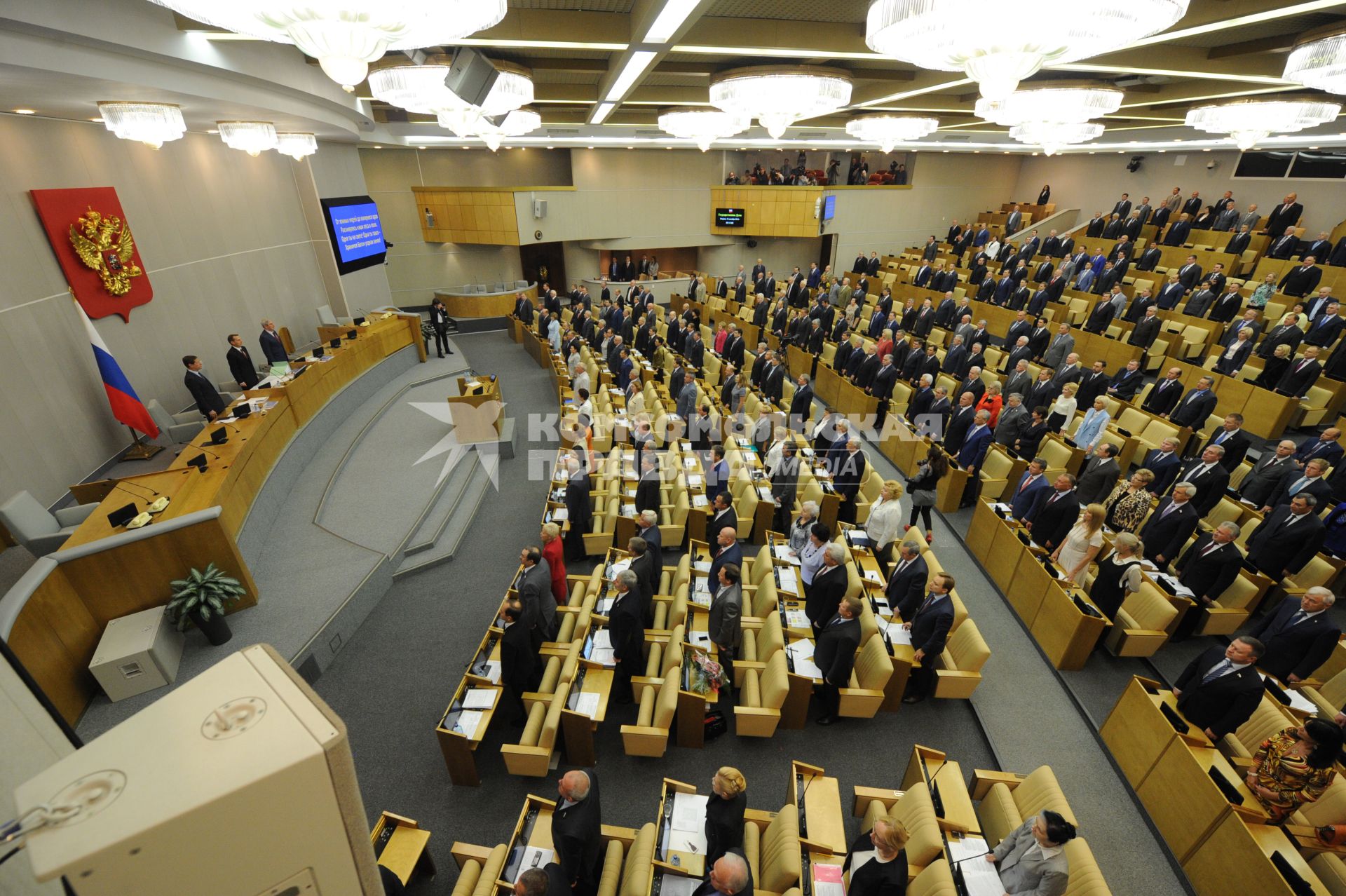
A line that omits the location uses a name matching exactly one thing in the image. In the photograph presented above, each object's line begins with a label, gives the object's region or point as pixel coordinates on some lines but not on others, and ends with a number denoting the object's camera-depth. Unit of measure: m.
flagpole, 7.28
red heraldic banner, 6.45
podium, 9.20
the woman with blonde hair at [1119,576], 4.98
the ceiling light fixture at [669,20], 3.73
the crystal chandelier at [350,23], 2.07
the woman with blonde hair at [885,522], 5.94
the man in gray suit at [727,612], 4.88
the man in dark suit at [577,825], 3.26
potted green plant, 4.96
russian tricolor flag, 6.56
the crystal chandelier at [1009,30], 2.63
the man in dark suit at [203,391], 7.58
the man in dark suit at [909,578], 5.14
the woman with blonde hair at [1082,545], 5.18
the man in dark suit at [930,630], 4.68
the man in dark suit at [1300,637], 4.32
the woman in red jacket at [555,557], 5.43
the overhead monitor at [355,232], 12.46
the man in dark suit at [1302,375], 7.53
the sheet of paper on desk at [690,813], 3.69
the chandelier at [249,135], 7.39
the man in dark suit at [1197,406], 7.41
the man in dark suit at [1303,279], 10.17
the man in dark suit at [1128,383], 8.62
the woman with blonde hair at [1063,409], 7.67
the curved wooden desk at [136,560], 4.33
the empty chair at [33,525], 5.14
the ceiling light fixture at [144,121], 5.52
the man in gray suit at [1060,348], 9.95
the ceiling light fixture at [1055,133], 6.79
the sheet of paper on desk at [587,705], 4.50
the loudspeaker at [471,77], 4.59
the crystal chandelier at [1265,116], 6.93
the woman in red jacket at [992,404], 8.04
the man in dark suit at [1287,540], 5.14
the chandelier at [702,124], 7.48
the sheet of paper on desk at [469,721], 4.32
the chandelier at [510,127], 6.91
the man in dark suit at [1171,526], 5.41
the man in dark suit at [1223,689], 3.83
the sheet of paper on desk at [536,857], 3.47
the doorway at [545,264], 18.86
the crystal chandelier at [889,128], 7.93
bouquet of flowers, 4.60
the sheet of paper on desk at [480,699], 4.49
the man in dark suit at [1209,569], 5.02
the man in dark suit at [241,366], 8.69
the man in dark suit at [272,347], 9.23
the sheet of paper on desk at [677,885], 3.36
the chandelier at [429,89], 4.98
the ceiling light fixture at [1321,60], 4.46
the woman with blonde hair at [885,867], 2.95
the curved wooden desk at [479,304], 16.41
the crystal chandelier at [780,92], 5.10
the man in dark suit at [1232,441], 6.51
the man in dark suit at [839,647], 4.51
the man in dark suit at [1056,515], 5.71
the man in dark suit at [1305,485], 5.43
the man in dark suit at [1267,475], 5.98
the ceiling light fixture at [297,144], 8.70
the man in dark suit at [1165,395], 7.94
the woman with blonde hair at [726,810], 3.35
